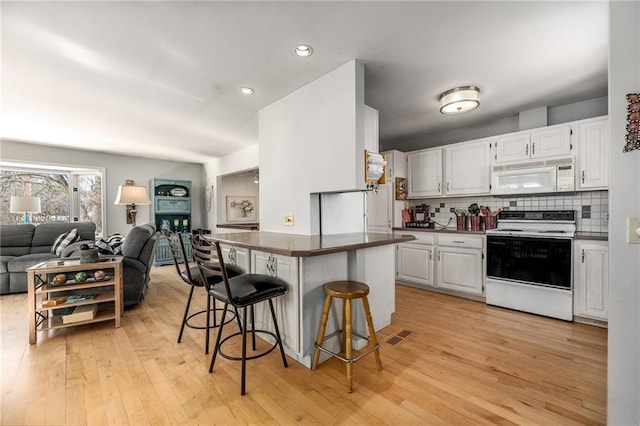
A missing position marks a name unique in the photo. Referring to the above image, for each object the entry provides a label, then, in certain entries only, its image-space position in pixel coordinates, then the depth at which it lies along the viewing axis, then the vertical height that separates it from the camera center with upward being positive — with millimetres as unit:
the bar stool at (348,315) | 1740 -719
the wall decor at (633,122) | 1120 +349
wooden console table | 2422 -702
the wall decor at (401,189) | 4195 +320
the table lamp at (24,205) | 4195 +114
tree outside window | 4695 +353
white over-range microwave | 2967 +357
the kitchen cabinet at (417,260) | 3797 -728
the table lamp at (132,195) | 4367 +263
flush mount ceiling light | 2719 +1103
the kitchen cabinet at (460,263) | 3395 -691
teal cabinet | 5723 +71
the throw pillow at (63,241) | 3958 -421
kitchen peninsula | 1929 -479
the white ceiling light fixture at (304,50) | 2016 +1195
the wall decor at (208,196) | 6409 +345
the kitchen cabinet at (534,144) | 2986 +740
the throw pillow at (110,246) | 3347 -431
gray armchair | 3172 -596
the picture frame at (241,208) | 6359 +64
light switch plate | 1107 -90
